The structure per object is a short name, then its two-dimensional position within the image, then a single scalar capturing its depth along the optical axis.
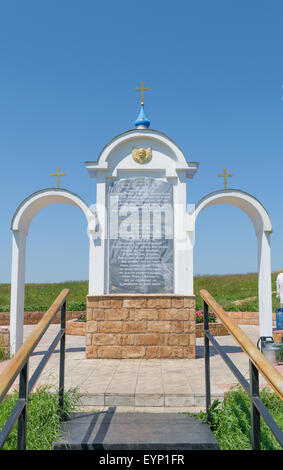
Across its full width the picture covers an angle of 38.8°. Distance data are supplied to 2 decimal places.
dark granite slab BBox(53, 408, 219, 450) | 3.14
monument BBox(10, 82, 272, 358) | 7.02
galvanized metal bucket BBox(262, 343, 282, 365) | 6.98
